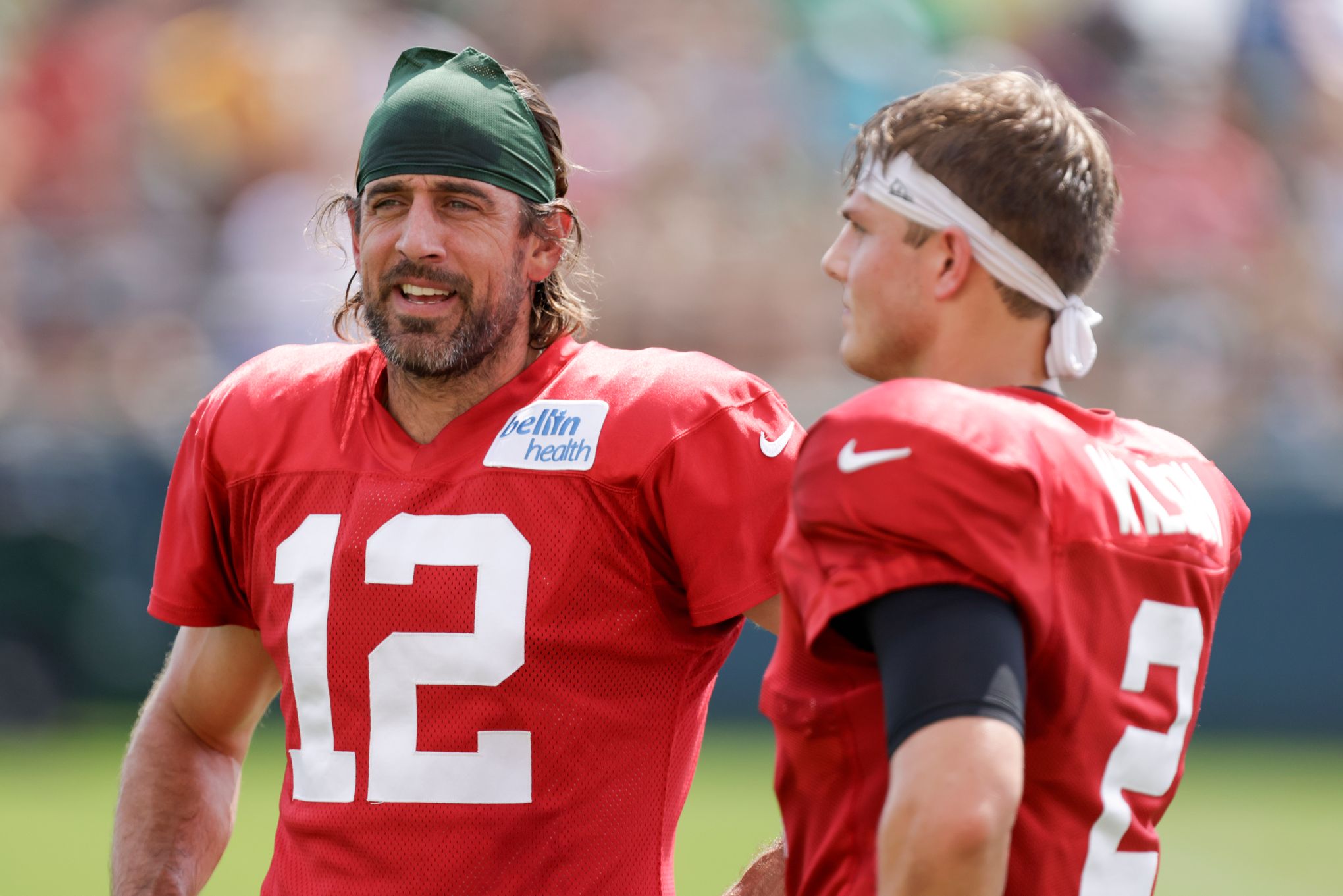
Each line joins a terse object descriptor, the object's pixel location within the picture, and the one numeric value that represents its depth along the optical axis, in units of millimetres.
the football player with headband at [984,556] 11739
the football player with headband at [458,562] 12128
